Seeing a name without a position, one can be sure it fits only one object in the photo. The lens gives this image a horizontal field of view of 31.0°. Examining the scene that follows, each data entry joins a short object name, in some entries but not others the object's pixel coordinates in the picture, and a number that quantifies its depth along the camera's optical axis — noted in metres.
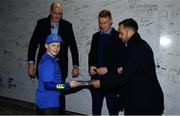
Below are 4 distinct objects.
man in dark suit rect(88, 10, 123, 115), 4.26
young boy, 3.31
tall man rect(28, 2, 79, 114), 4.66
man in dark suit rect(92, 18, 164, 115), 3.20
